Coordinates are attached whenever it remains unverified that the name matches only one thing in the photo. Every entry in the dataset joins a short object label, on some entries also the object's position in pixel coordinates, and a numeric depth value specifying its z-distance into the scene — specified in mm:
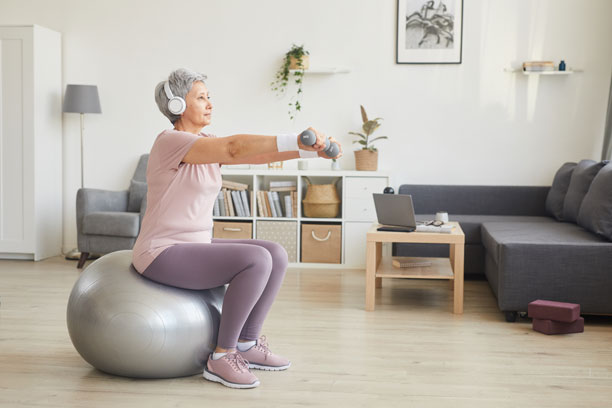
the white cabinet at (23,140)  5410
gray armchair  5031
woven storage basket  5301
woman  2432
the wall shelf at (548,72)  5242
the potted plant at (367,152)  5398
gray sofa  3455
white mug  4201
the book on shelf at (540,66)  5250
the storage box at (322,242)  5328
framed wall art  5477
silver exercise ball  2404
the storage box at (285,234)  5363
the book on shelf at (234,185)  5438
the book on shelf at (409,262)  4062
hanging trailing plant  5531
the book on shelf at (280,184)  5445
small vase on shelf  5261
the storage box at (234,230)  5398
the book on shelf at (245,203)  5414
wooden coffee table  3717
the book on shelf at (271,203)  5391
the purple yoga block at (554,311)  3264
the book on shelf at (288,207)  5375
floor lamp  5566
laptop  3842
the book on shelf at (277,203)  5395
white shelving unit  5277
